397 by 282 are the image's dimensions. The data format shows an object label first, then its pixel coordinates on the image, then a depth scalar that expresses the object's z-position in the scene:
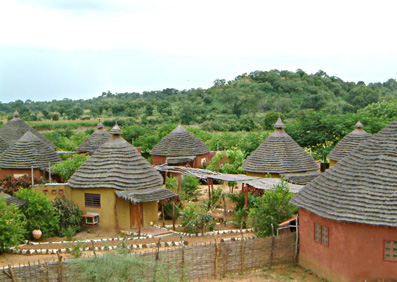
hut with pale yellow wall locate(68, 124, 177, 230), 21.05
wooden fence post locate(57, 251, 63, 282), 12.87
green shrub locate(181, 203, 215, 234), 20.02
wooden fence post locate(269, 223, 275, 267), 15.55
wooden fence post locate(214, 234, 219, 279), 14.51
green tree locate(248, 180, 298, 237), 17.23
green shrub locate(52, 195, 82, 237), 20.67
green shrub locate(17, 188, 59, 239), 19.55
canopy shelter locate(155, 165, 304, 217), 20.53
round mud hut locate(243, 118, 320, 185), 25.38
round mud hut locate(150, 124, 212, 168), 32.56
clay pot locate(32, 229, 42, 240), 19.38
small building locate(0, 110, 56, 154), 36.32
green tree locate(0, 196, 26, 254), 17.08
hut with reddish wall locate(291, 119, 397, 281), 13.42
